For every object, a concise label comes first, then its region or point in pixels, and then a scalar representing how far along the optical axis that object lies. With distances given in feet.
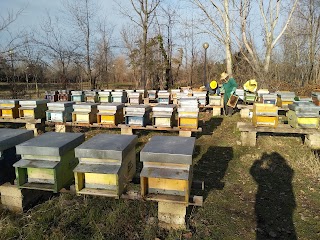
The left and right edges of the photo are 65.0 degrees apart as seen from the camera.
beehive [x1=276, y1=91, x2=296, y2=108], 26.73
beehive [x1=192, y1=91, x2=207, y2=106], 29.07
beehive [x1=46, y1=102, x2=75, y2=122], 19.29
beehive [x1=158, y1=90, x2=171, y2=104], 31.32
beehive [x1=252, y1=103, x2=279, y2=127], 17.70
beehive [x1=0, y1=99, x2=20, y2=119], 20.25
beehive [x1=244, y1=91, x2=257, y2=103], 32.24
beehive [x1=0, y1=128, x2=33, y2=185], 9.35
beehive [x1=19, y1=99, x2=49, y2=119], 20.01
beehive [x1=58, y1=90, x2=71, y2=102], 38.17
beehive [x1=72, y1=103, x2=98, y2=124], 18.90
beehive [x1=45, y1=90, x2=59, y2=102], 39.01
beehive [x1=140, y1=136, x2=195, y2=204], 7.92
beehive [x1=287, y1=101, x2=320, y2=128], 17.29
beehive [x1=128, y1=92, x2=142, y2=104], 31.24
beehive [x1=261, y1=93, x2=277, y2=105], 27.61
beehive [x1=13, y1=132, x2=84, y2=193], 8.50
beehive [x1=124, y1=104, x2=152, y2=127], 18.31
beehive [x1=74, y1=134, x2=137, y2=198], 8.18
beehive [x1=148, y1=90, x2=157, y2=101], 37.77
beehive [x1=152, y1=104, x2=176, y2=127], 18.03
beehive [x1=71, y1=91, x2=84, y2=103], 33.40
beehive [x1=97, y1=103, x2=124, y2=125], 18.78
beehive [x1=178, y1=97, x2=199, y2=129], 17.90
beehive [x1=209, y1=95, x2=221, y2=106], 29.32
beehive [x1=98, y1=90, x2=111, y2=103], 31.83
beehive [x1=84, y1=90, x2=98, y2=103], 33.24
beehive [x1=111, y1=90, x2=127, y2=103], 31.83
